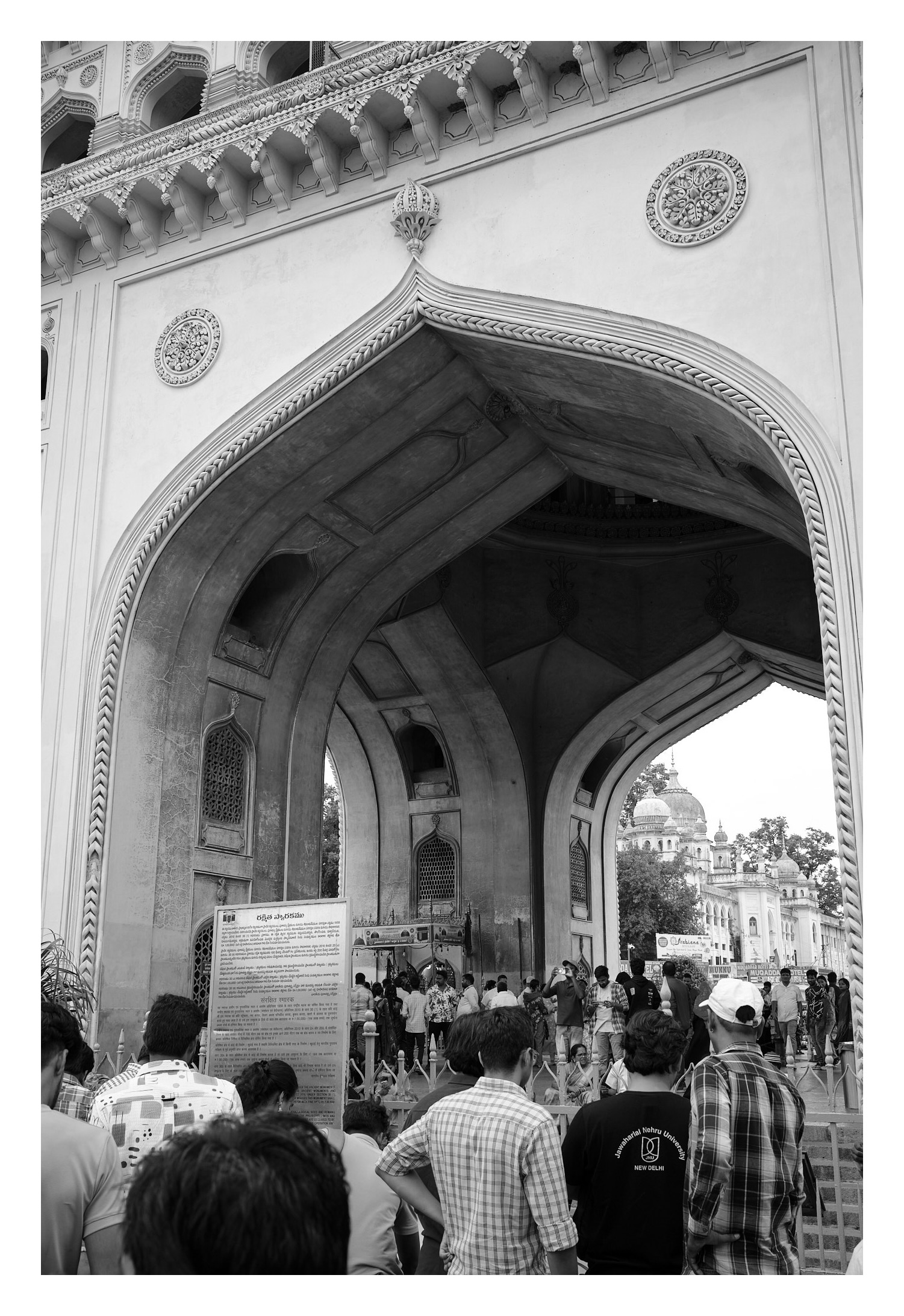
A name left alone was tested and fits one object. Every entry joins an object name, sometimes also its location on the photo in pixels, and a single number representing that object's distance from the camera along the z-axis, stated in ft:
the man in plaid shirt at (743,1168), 8.80
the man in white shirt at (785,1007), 34.68
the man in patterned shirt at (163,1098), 9.67
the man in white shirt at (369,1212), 9.43
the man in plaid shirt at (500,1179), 8.35
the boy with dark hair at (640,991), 28.50
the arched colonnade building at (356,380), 23.41
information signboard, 17.04
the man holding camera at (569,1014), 35.22
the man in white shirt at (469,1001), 37.88
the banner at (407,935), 48.67
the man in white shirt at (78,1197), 7.75
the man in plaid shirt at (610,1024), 27.53
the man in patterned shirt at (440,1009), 38.11
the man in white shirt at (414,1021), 36.24
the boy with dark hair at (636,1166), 9.00
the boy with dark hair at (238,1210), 4.52
